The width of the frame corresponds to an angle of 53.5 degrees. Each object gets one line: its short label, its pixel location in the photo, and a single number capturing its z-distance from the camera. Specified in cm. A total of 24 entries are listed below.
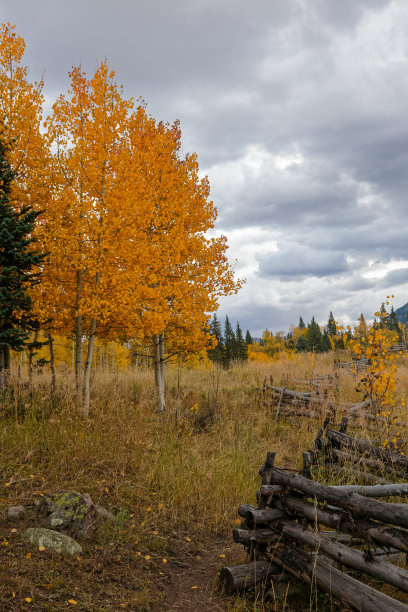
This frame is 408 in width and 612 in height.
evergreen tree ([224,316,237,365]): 5275
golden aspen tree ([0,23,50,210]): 1042
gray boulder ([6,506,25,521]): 535
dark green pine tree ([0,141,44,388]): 953
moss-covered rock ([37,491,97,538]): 536
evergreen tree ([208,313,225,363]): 5024
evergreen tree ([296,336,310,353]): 7306
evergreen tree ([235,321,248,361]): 5304
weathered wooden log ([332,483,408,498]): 470
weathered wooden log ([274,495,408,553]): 376
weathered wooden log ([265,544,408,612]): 365
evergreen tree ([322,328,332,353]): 7215
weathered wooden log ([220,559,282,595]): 465
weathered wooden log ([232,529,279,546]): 503
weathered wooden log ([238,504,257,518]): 529
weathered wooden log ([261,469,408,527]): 381
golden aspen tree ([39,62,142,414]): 986
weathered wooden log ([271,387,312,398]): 1353
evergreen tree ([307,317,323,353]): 7250
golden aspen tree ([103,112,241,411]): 1111
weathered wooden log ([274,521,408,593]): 374
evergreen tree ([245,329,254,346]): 9026
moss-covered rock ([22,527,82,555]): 491
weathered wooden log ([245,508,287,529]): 504
